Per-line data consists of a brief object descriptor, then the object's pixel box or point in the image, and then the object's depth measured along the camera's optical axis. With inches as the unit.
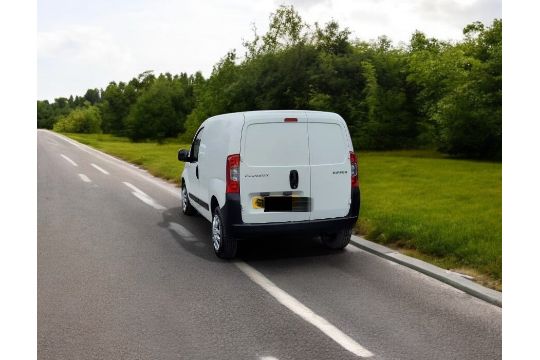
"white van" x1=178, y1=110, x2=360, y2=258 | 263.7
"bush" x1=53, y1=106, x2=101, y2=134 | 4547.2
